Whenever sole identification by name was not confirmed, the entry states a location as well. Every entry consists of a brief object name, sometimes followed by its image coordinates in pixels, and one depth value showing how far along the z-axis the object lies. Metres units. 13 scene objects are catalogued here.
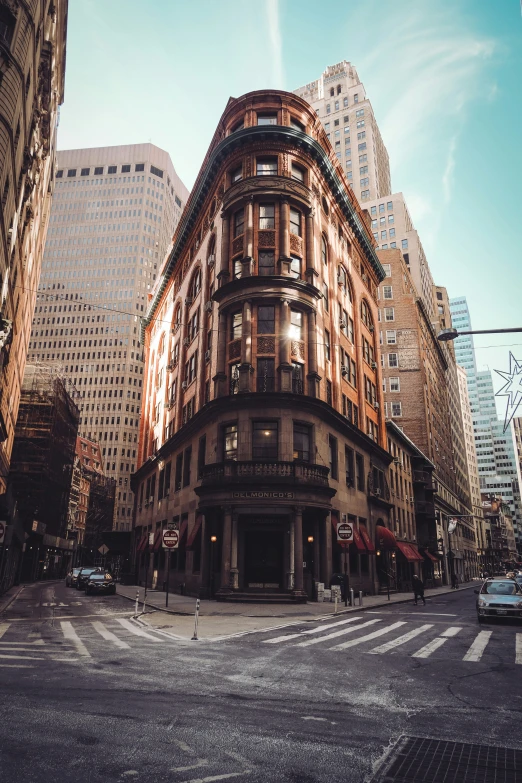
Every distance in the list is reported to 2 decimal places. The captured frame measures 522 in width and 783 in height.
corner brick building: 27.80
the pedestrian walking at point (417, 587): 29.09
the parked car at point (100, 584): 33.34
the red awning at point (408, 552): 45.56
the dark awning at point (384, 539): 40.62
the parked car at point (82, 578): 39.07
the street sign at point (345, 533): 23.58
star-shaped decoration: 17.56
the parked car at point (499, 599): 19.70
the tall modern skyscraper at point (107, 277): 138.00
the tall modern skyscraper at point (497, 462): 193.23
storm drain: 5.12
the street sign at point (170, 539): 21.45
